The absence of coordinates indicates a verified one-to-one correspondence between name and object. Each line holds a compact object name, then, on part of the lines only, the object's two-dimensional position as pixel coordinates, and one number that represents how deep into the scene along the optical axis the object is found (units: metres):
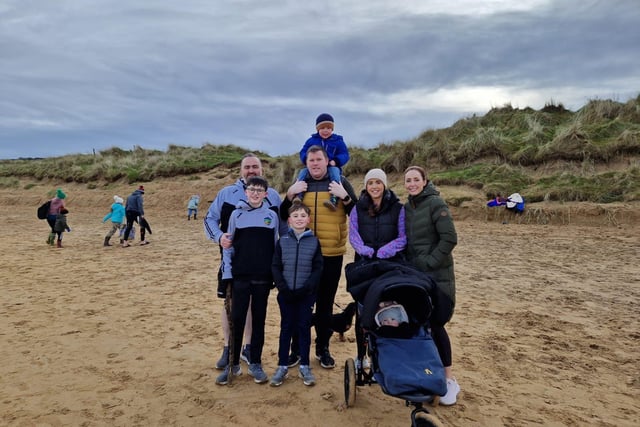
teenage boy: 3.90
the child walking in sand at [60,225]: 12.44
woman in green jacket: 3.49
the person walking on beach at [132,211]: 13.36
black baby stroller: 2.71
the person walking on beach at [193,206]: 21.92
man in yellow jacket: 4.03
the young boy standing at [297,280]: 3.82
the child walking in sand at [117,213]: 13.24
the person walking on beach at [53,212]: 12.59
